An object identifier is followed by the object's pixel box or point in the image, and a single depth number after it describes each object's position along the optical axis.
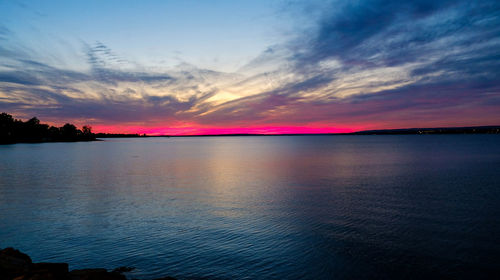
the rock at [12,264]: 10.45
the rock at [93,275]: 10.49
